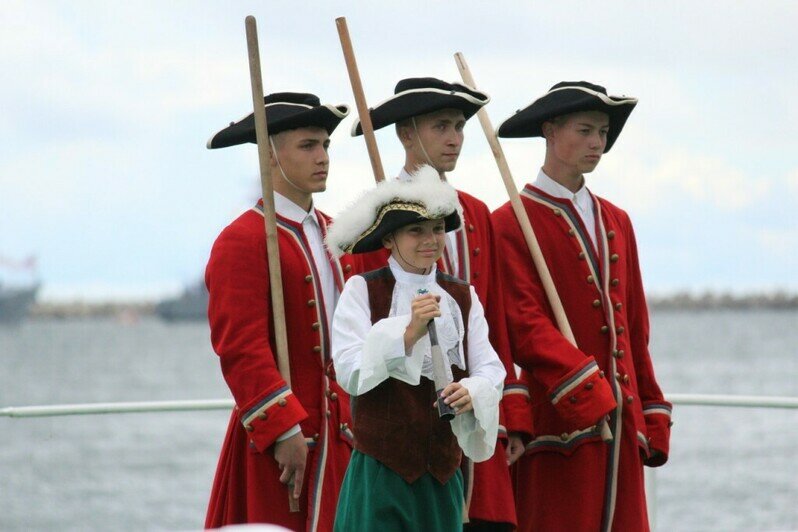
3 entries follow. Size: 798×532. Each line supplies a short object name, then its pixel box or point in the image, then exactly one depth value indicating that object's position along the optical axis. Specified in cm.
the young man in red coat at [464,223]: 1167
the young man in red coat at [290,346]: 1080
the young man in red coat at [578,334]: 1201
